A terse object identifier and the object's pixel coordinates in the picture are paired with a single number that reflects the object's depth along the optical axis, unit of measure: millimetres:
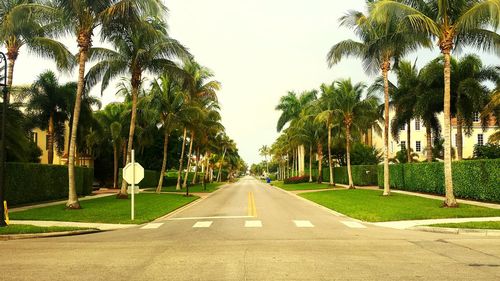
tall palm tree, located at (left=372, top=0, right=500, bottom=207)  22125
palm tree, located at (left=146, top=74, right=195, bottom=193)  44844
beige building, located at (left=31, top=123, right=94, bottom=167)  56412
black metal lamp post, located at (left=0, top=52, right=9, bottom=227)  16859
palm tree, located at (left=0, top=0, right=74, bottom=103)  23578
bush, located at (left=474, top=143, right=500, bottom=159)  48000
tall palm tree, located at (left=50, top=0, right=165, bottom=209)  23766
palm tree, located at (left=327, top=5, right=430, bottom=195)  30094
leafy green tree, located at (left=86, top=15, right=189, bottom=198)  30719
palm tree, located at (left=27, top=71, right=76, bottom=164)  40312
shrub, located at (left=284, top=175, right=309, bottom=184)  70331
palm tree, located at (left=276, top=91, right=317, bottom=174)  67938
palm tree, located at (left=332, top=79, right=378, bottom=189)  46500
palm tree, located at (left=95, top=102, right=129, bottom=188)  55353
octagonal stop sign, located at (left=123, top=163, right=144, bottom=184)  20672
